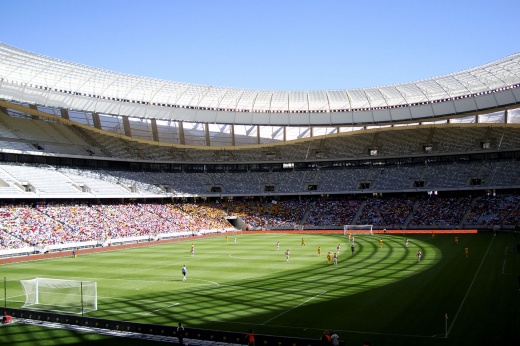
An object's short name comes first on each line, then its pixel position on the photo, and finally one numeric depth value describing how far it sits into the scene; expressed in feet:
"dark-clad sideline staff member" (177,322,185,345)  58.59
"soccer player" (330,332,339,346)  51.68
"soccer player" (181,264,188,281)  101.19
